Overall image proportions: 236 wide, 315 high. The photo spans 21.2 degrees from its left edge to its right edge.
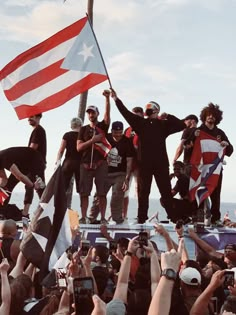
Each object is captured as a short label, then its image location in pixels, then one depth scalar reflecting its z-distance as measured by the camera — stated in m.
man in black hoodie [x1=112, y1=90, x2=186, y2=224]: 9.32
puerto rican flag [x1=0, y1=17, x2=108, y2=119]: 8.63
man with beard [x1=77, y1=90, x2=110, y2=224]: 9.57
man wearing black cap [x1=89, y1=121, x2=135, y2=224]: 9.75
